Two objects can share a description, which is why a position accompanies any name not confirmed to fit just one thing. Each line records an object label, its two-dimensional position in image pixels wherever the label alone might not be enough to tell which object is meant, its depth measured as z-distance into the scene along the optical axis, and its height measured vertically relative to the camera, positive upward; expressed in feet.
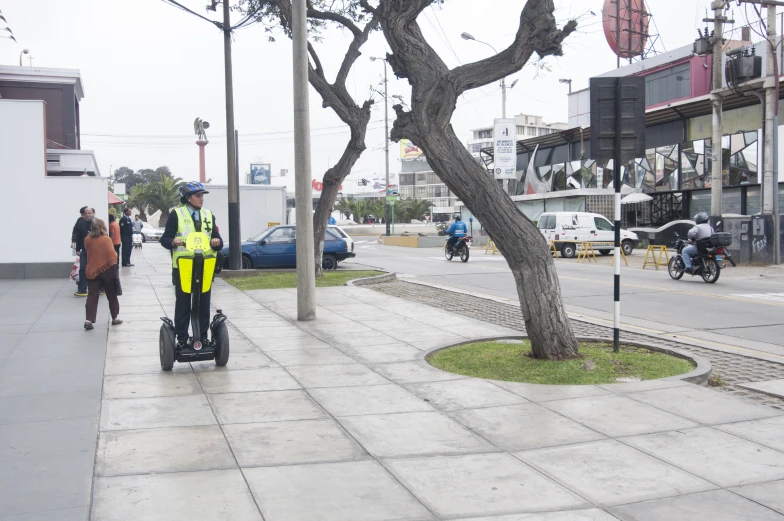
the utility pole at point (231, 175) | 65.41 +5.06
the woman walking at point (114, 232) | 54.24 +0.16
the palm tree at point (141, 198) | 210.79 +10.19
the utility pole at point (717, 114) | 77.66 +12.26
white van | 99.04 -0.15
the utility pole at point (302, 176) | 38.75 +2.93
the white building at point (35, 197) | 62.64 +3.24
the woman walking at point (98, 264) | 34.40 -1.36
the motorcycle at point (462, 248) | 90.15 -2.18
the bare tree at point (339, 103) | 60.57 +10.57
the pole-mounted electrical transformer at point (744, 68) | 78.07 +16.59
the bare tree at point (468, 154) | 26.84 +3.38
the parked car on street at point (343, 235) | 76.54 -0.37
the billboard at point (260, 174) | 205.42 +16.17
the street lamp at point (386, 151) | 172.76 +19.13
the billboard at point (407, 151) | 292.77 +32.03
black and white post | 28.07 +1.22
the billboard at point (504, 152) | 120.87 +12.52
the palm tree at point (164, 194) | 205.98 +10.89
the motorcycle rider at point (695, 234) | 60.34 -0.56
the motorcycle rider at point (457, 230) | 90.22 -0.01
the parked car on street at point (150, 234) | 164.30 -0.05
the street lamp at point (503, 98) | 133.96 +24.02
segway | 25.35 -3.11
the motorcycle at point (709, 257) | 59.52 -2.46
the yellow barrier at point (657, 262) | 76.74 -3.71
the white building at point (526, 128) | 436.35 +59.12
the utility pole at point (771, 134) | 74.23 +9.16
